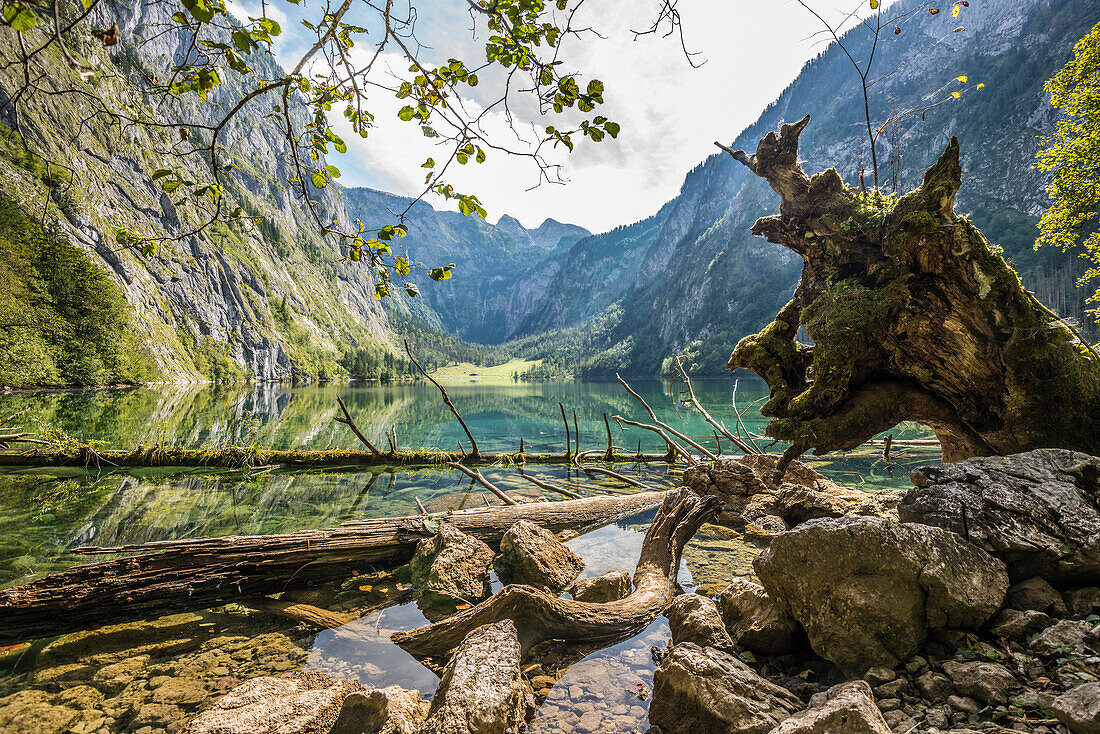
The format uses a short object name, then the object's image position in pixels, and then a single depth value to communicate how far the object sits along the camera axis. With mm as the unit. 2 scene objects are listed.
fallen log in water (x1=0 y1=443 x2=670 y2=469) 14258
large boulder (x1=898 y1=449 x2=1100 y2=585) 3986
